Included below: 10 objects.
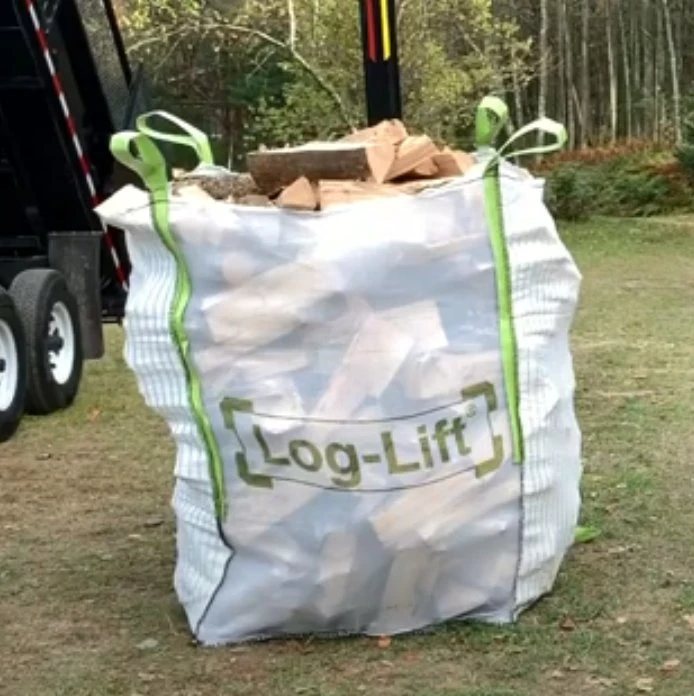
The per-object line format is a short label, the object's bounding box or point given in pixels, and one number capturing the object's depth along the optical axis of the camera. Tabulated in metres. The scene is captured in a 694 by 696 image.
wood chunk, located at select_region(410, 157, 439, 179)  4.10
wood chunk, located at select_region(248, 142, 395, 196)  4.09
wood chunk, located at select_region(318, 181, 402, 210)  3.87
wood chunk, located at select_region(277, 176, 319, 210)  3.84
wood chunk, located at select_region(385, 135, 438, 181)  4.10
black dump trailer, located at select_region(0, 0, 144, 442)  7.11
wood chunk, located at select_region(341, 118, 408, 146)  4.35
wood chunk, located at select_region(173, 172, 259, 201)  4.20
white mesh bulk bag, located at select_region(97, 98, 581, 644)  3.77
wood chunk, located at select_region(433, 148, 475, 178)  4.11
